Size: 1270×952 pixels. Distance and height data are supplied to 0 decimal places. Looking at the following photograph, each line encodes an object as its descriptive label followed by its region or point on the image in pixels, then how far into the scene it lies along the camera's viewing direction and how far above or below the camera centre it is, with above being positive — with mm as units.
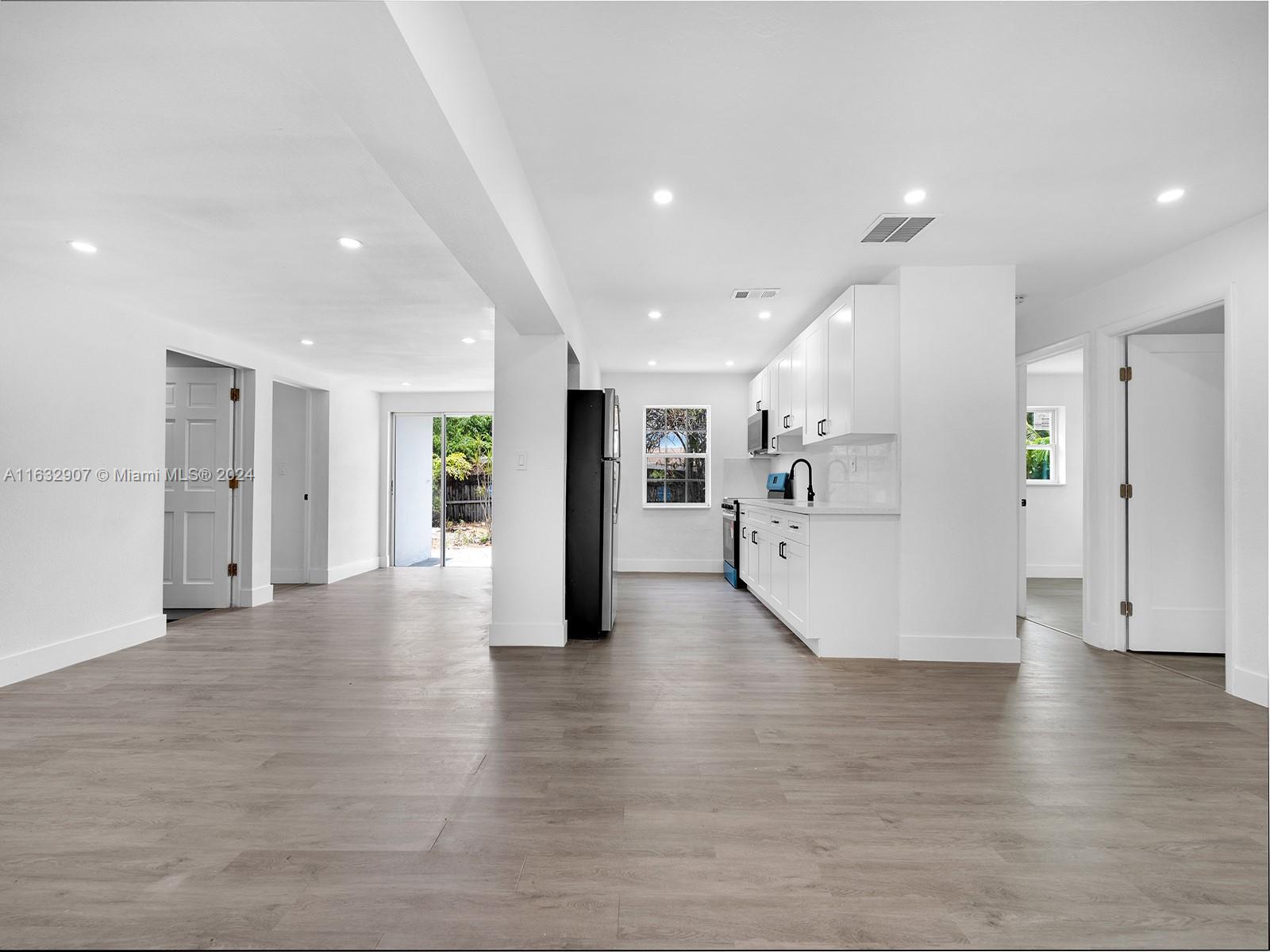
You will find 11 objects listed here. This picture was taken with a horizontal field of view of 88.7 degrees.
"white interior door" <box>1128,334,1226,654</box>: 4207 -58
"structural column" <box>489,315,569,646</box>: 4387 -103
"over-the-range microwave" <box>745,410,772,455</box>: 6945 +496
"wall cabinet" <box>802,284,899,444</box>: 4031 +754
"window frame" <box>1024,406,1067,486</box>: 7980 +427
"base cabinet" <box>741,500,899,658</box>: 4020 -630
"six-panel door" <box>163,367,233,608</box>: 5898 -77
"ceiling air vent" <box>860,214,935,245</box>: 3238 +1304
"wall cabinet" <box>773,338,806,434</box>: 5385 +809
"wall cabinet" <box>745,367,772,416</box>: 6823 +963
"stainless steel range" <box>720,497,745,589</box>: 6746 -657
